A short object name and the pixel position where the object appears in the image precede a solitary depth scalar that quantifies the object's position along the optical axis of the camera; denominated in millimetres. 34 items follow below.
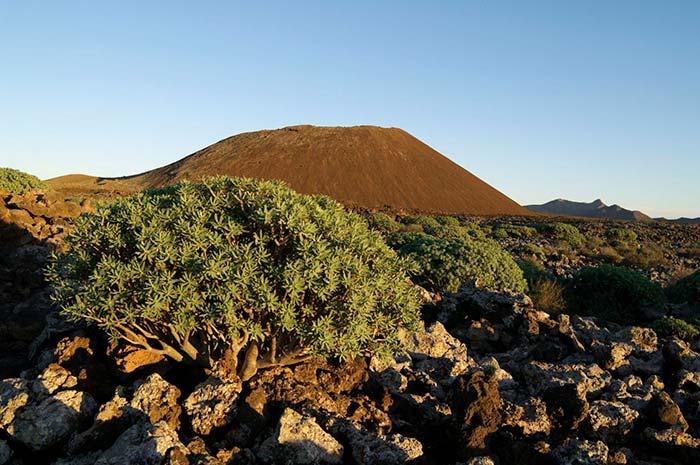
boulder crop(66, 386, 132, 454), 4199
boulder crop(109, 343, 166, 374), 5125
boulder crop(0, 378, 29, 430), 4352
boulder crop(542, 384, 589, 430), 4984
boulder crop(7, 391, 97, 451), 4273
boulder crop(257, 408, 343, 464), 4012
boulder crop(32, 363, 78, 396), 4641
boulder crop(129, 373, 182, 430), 4445
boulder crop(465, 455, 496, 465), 3803
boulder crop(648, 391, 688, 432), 5027
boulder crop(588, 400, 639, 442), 5020
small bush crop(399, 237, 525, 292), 10094
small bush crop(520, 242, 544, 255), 19500
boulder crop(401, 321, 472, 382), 6176
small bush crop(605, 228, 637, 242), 29188
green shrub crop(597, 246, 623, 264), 19950
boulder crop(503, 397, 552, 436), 4734
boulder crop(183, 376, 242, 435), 4387
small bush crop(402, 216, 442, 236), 24406
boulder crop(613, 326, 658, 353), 7350
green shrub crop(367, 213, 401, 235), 24531
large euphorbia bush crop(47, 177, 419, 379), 4383
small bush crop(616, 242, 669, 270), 18867
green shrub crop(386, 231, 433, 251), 16531
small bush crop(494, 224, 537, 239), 28825
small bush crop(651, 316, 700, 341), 8508
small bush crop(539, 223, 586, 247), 26691
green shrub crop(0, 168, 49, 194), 18469
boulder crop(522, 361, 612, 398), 5746
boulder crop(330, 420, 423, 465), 4105
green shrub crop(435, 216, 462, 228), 32388
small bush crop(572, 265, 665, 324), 11015
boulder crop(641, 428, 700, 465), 4531
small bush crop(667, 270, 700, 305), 11422
